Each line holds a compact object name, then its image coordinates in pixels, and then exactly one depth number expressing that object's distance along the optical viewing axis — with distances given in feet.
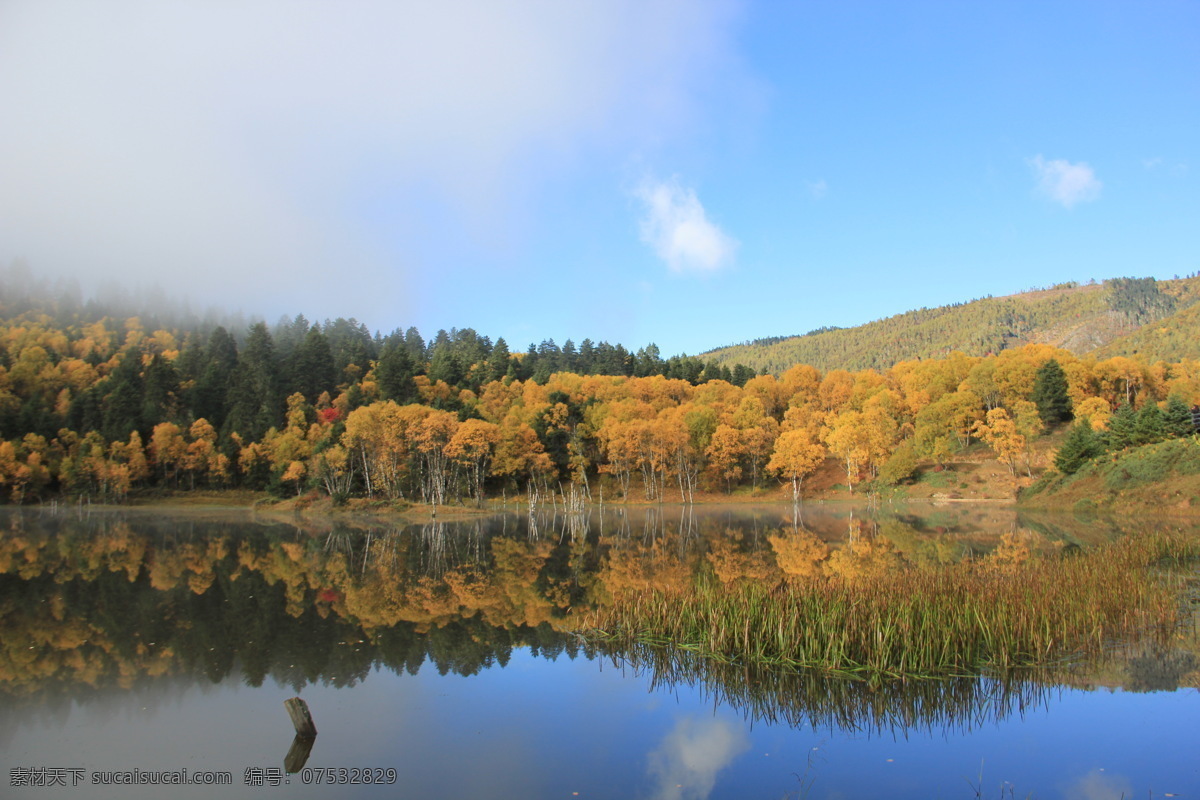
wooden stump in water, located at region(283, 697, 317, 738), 34.65
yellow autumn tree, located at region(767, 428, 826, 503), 248.93
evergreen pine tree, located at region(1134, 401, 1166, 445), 159.02
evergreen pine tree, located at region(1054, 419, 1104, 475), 175.88
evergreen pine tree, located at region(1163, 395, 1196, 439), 155.53
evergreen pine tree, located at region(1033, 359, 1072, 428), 288.51
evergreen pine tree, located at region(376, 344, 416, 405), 331.36
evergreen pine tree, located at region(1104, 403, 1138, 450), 164.45
